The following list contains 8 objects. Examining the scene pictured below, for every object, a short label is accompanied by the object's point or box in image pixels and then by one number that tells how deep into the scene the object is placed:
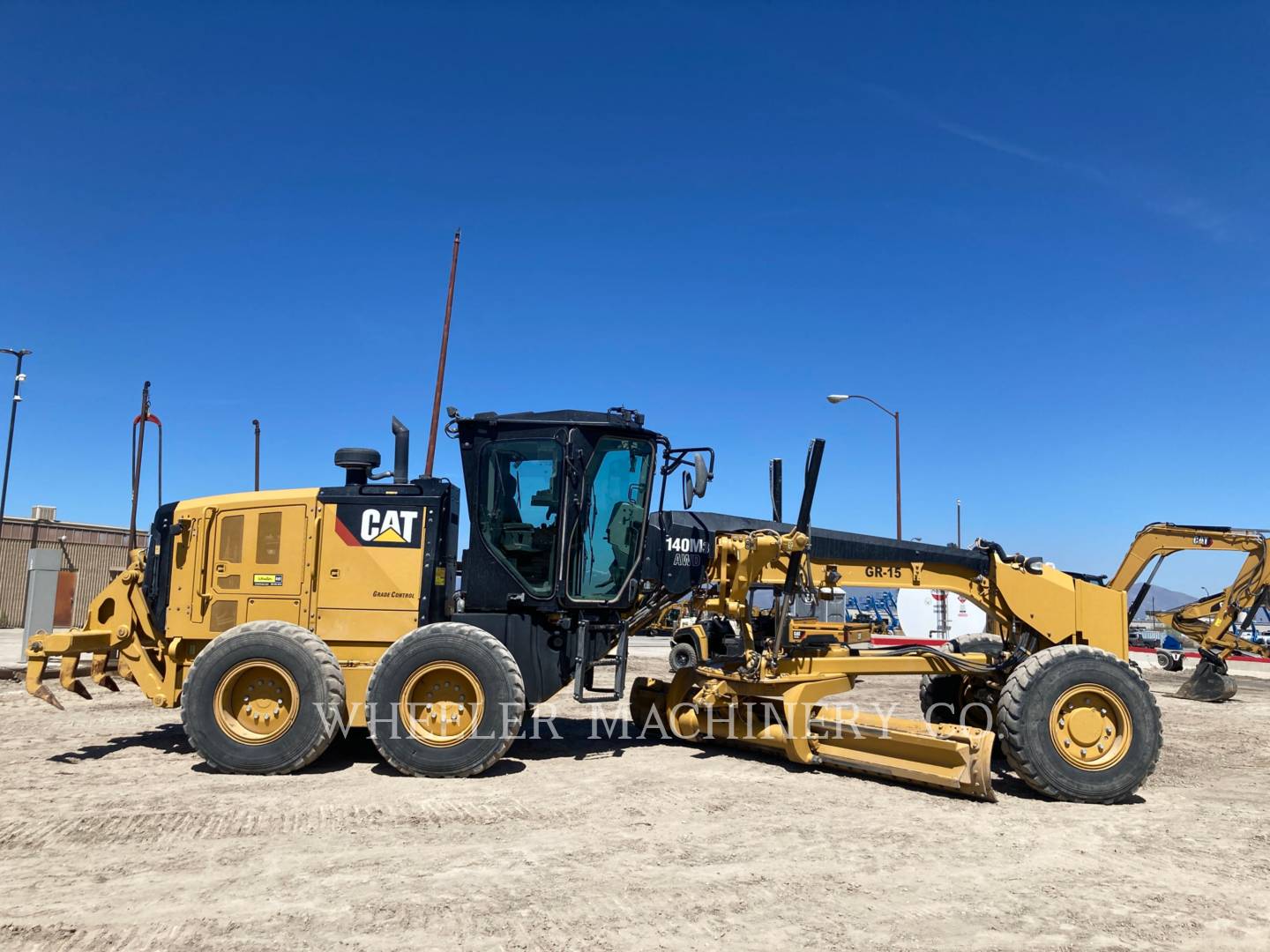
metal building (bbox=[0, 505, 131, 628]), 30.98
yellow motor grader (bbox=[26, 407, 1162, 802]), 7.45
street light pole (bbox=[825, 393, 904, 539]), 22.06
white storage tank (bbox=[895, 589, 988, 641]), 30.02
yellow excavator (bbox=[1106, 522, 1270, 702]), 13.41
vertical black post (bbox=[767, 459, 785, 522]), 8.51
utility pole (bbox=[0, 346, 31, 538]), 27.97
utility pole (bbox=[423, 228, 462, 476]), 18.38
